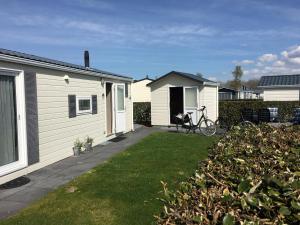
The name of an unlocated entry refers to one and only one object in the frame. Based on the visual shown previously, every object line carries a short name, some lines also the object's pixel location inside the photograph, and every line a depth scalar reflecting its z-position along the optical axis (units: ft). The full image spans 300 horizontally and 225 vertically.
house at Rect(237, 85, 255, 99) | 122.70
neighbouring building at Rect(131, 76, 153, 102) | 91.36
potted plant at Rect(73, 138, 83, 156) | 23.42
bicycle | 33.90
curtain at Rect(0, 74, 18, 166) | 15.92
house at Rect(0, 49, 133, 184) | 16.36
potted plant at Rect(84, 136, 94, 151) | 24.85
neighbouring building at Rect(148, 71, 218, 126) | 40.08
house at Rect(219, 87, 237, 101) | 109.92
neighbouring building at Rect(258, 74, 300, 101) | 56.42
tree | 151.28
